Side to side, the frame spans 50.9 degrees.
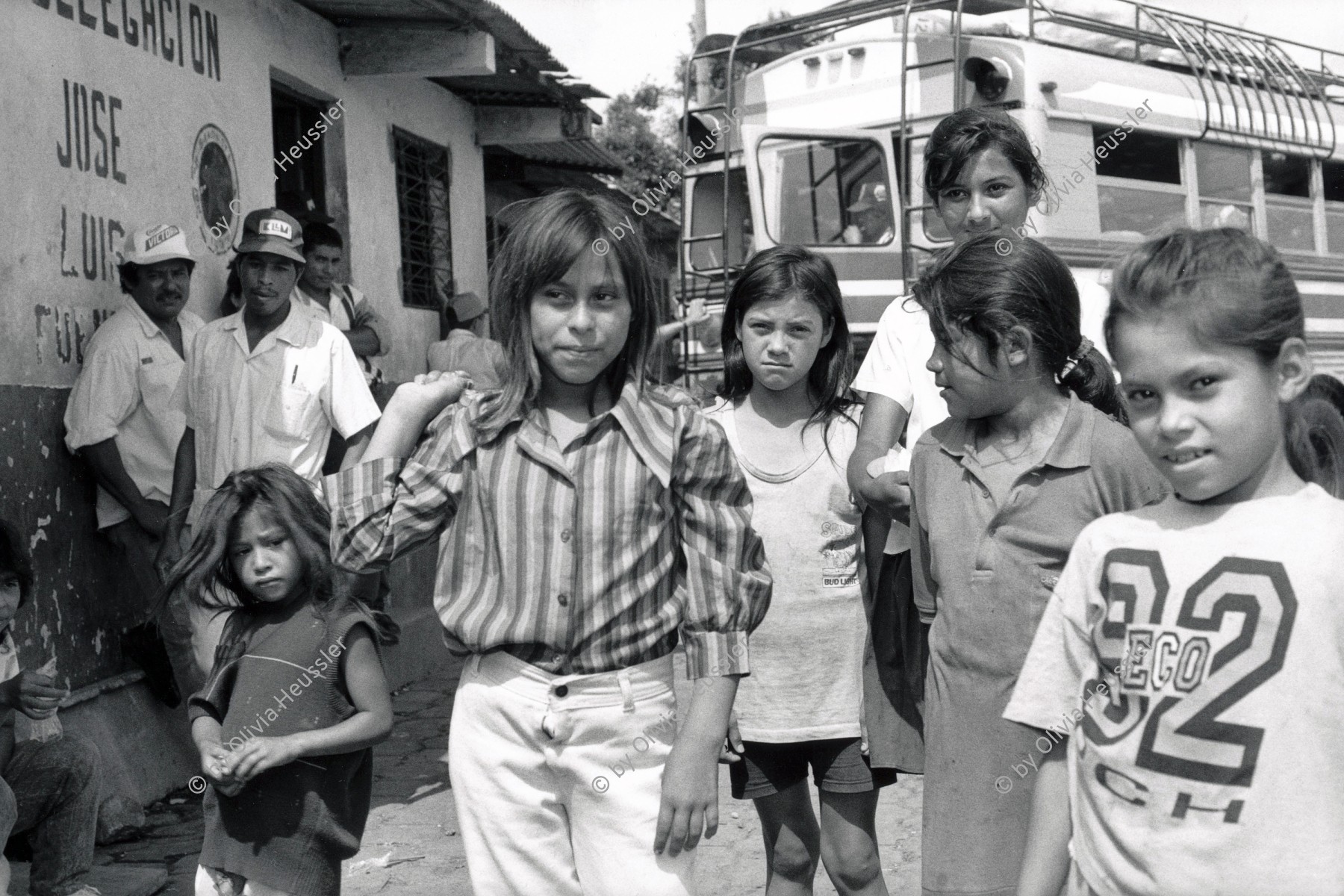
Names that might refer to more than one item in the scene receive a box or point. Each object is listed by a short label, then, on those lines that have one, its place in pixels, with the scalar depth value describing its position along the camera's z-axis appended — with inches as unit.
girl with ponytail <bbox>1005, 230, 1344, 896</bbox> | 61.9
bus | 313.0
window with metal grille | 331.0
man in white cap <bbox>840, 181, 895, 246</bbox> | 338.0
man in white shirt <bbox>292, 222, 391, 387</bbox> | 245.1
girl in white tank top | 114.1
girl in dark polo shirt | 87.7
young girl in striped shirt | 79.7
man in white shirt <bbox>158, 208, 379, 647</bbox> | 187.5
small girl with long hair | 106.2
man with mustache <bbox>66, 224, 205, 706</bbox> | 187.5
